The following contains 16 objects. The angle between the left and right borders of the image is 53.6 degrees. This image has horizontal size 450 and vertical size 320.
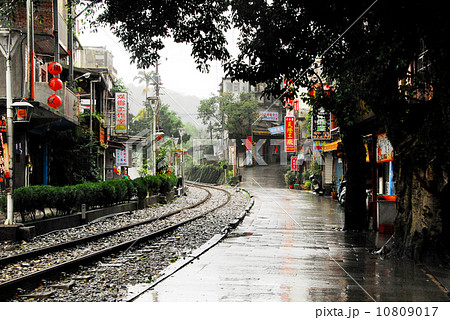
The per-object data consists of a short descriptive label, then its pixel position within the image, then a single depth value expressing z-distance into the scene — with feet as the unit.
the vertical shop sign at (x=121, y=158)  135.86
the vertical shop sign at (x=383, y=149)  56.57
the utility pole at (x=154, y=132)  98.24
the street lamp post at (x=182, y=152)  120.42
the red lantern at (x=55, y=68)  59.88
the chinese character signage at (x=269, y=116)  212.09
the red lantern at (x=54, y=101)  59.82
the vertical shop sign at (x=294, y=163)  151.39
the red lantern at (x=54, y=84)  60.49
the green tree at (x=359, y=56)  27.81
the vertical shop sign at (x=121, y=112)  104.12
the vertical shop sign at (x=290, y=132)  137.59
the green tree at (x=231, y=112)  199.21
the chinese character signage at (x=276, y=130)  187.81
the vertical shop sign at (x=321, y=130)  105.19
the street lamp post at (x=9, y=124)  40.42
